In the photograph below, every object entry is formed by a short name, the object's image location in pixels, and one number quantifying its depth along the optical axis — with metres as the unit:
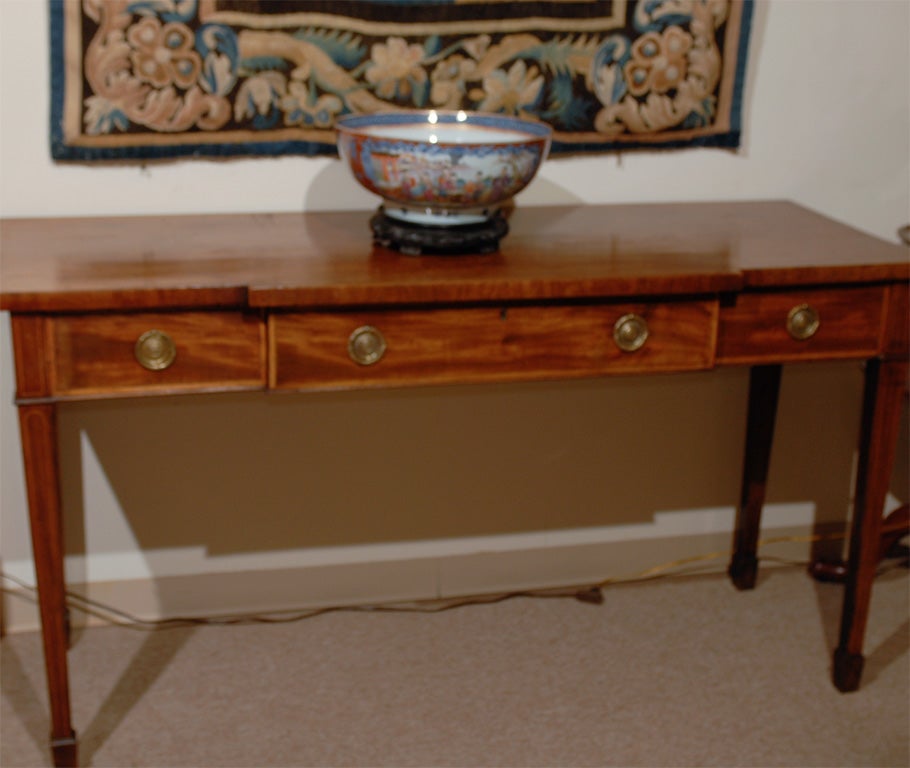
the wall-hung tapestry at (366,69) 1.78
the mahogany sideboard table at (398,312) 1.47
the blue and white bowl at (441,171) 1.58
